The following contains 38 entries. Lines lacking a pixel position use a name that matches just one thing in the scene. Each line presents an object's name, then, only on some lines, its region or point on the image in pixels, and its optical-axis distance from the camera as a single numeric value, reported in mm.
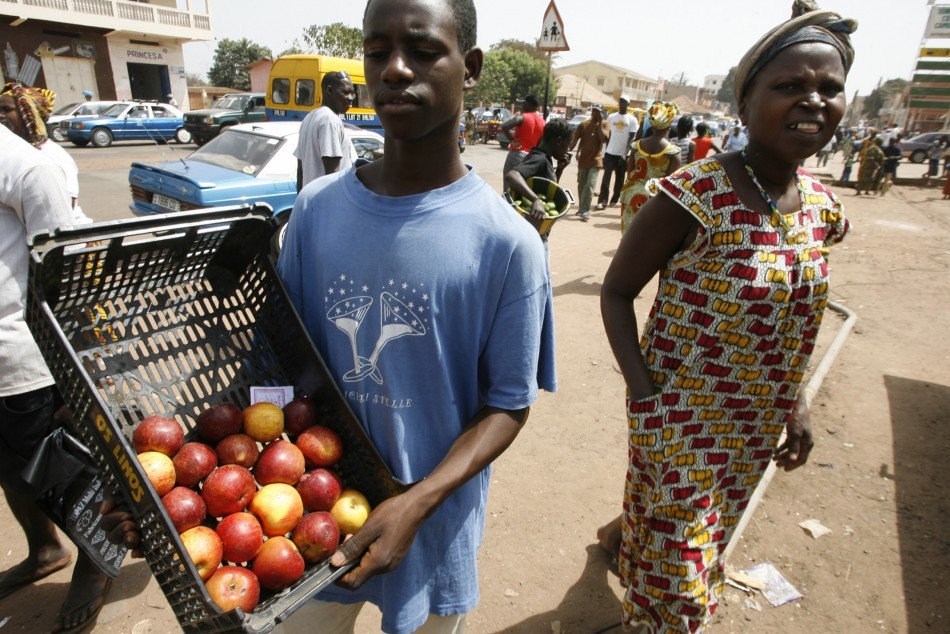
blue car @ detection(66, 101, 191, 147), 17344
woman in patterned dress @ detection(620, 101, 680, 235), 6113
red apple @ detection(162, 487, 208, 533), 1166
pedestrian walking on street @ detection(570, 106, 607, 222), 9523
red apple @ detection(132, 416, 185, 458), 1206
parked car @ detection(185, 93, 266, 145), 19391
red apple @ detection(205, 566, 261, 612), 1059
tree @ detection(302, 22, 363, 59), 33812
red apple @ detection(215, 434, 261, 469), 1321
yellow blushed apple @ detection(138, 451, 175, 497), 1152
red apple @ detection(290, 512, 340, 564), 1211
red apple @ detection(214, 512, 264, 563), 1181
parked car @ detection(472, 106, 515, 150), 25594
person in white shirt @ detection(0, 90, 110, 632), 2016
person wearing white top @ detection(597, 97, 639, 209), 10852
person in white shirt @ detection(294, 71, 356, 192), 5051
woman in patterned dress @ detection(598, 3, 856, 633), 1695
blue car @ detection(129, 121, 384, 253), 6262
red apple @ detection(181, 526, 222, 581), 1104
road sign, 9203
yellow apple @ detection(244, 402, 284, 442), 1368
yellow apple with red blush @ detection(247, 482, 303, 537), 1267
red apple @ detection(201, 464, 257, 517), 1244
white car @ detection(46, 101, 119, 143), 17281
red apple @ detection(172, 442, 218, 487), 1248
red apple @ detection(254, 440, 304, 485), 1323
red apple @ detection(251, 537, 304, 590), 1166
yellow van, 13822
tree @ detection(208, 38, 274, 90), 55500
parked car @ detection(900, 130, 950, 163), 26734
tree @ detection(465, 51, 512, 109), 40156
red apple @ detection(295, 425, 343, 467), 1367
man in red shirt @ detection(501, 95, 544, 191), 7949
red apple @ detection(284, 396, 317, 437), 1392
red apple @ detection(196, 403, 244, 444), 1338
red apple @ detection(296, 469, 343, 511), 1311
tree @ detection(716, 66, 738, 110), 120119
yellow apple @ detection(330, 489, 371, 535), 1303
